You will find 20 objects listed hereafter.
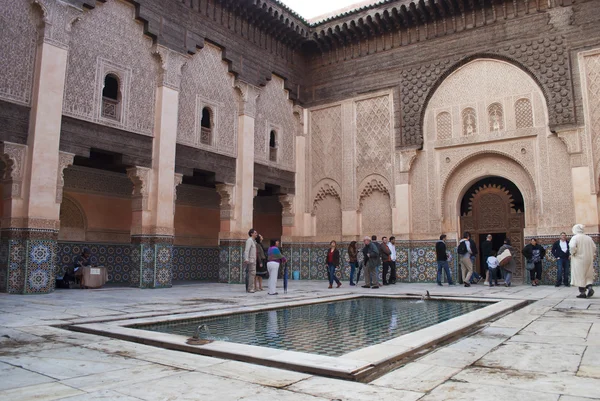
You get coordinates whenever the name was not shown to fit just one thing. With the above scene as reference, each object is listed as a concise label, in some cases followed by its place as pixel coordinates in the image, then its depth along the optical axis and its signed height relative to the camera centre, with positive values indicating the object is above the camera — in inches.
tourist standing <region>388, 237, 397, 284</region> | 396.6 +0.1
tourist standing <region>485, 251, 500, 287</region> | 350.3 -1.6
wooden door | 410.3 +39.1
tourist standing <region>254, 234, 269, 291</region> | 316.8 -0.9
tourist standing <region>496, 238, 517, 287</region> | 350.0 -3.0
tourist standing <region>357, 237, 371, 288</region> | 349.1 +0.0
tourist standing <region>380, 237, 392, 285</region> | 383.6 +4.8
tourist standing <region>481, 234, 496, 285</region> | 358.1 +9.2
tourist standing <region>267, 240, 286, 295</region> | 280.7 -1.9
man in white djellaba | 241.6 +2.0
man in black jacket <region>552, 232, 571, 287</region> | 349.7 +2.8
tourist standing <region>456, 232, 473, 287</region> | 354.9 +5.4
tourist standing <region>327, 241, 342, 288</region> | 358.3 +1.4
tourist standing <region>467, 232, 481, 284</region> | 365.5 -0.3
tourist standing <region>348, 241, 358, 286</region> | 372.8 +2.6
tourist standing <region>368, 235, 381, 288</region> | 345.4 +0.8
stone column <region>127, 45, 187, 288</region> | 344.8 +45.3
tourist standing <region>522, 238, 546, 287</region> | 366.6 +4.4
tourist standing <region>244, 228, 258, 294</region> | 291.9 +0.9
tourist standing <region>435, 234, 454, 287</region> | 379.9 +2.6
